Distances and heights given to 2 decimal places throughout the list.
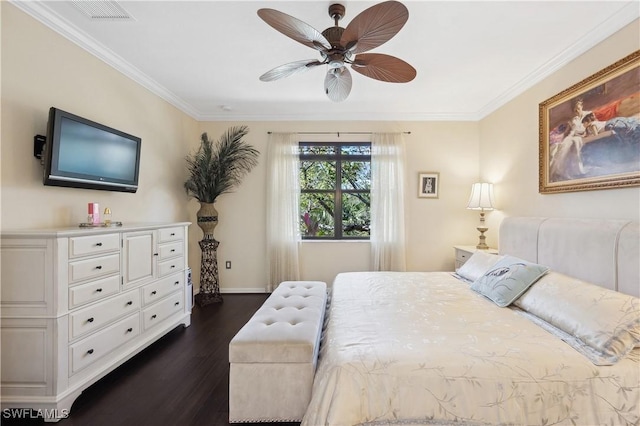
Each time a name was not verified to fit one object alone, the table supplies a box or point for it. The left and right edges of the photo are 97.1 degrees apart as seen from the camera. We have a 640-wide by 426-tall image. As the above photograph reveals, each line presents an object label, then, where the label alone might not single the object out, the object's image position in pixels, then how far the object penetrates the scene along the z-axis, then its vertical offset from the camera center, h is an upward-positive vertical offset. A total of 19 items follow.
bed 1.26 -0.70
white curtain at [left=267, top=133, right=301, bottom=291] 4.14 +0.02
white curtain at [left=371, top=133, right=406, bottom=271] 4.09 +0.13
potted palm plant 3.72 +0.35
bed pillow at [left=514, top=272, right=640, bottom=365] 1.39 -0.56
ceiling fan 1.52 +1.05
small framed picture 4.19 +0.42
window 4.36 +0.34
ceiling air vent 1.94 +1.44
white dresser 1.68 -0.65
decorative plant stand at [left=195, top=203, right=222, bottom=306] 3.81 -0.65
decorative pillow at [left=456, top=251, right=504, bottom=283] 2.61 -0.52
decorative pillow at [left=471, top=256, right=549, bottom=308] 2.02 -0.51
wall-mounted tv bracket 1.97 +0.46
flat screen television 1.96 +0.46
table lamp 3.62 +0.16
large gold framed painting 1.94 +0.64
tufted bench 1.59 -0.93
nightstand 3.47 -0.51
